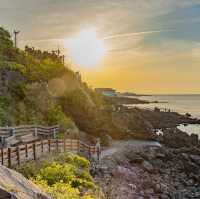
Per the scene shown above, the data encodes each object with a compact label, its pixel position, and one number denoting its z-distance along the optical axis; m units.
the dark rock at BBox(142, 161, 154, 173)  20.60
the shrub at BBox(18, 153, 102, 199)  7.79
